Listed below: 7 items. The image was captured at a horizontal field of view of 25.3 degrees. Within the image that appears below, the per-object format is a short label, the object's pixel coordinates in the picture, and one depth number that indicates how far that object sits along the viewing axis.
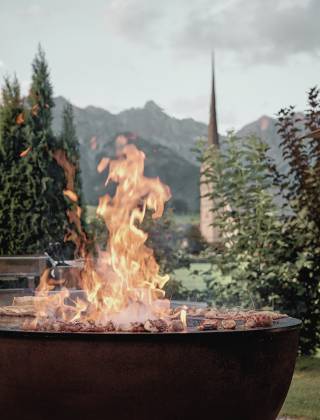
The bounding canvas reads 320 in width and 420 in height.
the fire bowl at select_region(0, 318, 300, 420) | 2.49
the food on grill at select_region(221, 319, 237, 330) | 2.69
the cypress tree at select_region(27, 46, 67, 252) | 8.24
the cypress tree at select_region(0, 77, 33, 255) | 8.12
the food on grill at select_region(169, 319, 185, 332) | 2.62
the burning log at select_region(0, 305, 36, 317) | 3.12
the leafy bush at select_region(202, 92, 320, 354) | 5.86
